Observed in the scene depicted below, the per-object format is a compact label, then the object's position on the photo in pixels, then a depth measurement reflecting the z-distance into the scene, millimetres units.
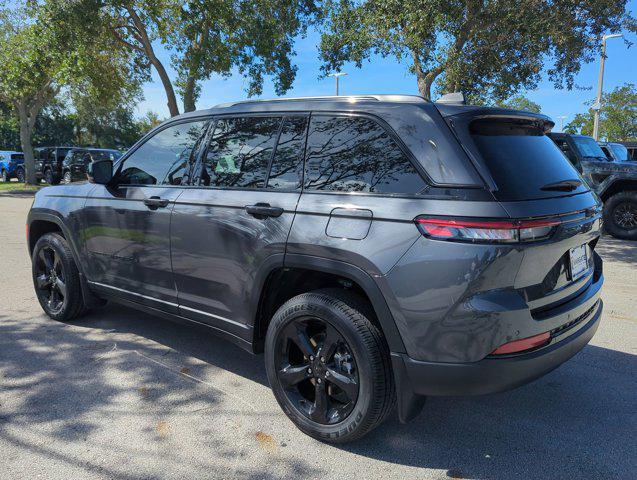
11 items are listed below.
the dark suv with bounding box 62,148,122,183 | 22562
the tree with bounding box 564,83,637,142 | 55469
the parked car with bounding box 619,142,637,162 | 22188
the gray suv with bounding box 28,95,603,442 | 2264
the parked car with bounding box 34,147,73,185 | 24734
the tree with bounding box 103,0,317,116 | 15031
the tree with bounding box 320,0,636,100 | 10055
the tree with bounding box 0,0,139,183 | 15289
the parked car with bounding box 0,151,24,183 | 30422
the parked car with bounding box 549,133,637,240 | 9828
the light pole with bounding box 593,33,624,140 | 22052
